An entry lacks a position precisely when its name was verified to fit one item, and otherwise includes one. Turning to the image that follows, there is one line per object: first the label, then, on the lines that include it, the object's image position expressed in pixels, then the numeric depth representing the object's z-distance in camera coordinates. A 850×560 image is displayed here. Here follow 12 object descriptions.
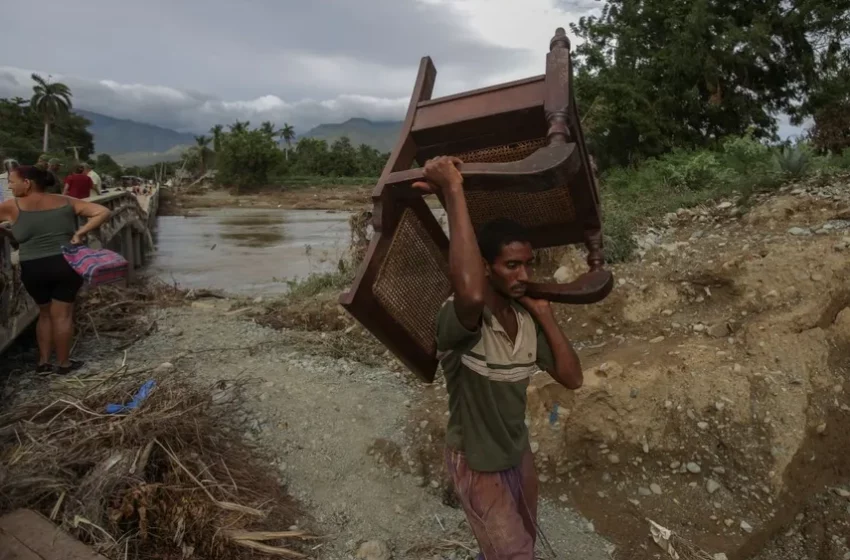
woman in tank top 4.05
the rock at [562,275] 4.82
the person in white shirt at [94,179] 9.85
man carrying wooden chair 1.71
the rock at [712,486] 3.04
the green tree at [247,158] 41.78
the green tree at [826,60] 13.27
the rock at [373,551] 2.72
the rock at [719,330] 3.82
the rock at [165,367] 3.79
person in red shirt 8.52
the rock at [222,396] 3.71
